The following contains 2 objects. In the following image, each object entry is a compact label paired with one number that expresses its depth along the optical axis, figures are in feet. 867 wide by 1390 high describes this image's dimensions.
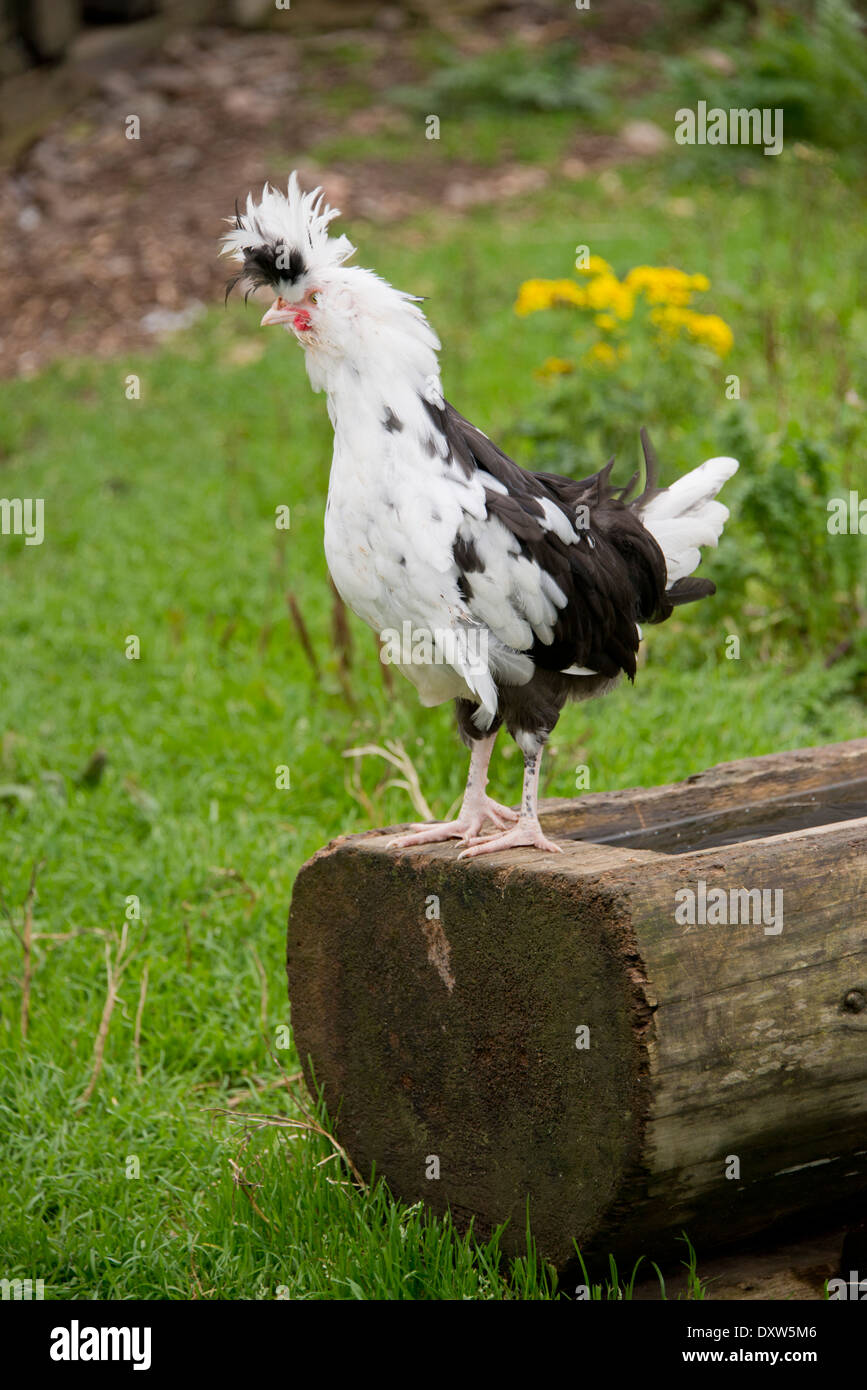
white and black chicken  18.03
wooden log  16.12
